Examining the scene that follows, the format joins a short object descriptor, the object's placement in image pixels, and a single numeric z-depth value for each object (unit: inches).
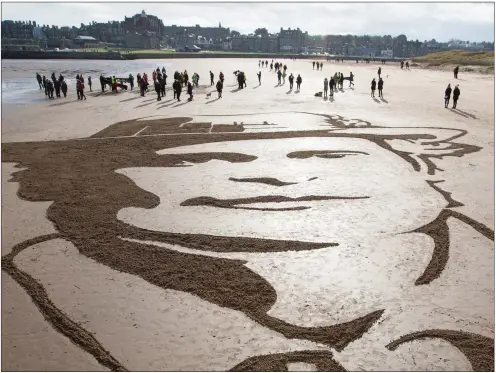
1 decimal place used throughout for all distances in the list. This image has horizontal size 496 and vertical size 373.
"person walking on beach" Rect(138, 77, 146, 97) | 1395.2
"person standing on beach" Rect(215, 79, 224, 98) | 1347.2
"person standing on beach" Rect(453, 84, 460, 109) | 1131.0
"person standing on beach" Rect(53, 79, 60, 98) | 1371.3
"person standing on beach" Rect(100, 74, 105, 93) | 1539.1
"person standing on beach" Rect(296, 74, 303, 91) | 1606.9
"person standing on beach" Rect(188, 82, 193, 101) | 1278.3
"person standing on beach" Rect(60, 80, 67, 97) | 1375.9
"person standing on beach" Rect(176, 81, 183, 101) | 1243.8
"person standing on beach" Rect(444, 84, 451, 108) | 1130.9
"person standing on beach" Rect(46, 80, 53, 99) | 1339.9
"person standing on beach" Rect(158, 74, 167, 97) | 1286.9
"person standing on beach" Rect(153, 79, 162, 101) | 1280.8
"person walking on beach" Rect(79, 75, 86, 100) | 1311.5
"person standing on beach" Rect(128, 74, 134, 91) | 1576.3
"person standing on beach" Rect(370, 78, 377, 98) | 1421.0
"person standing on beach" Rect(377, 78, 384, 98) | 1428.4
